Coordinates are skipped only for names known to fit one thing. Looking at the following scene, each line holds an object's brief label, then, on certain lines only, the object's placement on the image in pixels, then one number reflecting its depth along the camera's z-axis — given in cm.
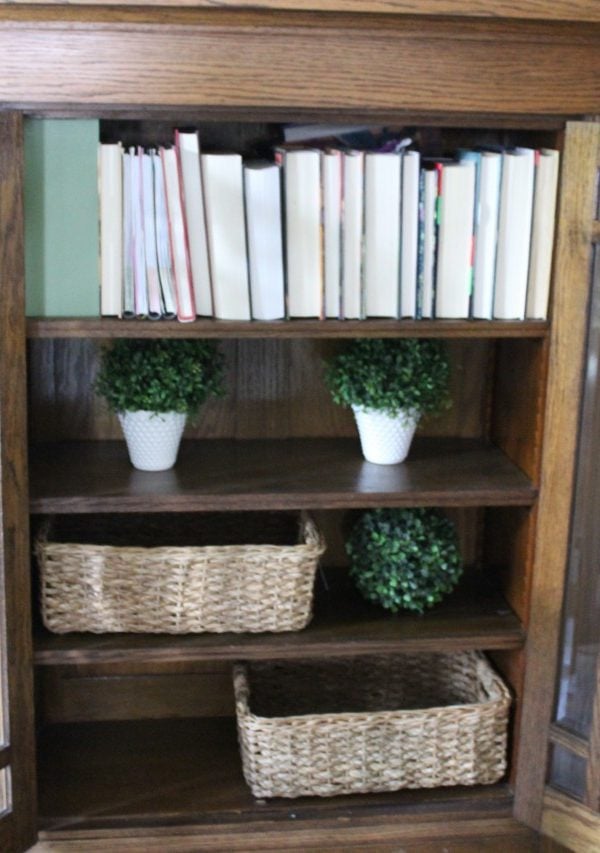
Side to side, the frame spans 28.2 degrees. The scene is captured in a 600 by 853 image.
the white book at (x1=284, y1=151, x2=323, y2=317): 175
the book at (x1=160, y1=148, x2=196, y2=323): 173
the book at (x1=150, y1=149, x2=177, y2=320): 173
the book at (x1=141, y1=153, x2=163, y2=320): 173
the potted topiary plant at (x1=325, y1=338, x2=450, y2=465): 190
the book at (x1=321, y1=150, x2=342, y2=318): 175
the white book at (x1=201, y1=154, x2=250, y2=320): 174
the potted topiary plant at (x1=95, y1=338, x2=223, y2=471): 185
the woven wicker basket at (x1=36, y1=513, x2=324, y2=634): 185
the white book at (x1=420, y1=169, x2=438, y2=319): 178
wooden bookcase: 160
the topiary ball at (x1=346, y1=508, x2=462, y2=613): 196
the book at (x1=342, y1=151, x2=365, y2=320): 175
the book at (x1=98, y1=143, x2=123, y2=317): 171
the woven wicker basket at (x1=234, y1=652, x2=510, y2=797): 191
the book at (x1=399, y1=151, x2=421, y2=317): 177
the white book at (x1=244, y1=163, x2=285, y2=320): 175
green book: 169
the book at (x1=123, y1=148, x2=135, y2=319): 172
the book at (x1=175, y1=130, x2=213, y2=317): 172
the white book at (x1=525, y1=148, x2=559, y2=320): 177
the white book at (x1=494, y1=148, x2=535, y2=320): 177
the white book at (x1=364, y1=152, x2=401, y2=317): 176
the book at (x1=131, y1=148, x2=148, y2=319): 173
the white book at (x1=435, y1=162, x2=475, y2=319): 178
